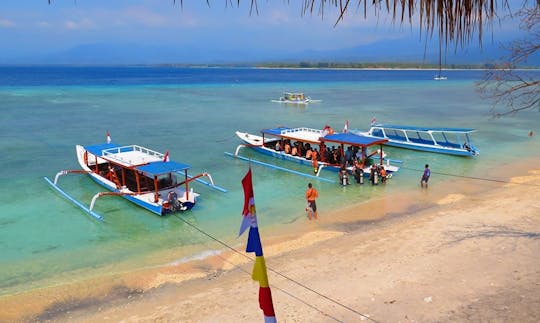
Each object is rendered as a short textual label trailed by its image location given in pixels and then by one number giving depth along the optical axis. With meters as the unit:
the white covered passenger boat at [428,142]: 23.83
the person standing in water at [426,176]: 17.43
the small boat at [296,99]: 52.44
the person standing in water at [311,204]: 13.89
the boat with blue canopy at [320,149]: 19.36
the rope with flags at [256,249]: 4.55
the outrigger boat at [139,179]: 14.70
